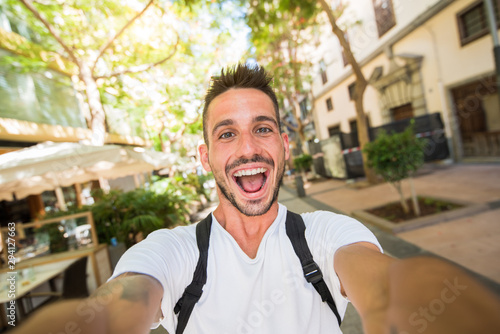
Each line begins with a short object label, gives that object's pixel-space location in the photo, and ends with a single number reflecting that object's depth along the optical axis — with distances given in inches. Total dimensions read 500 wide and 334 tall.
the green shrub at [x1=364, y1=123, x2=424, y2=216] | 209.2
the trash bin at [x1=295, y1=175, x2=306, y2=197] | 337.4
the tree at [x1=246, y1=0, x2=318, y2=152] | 477.1
